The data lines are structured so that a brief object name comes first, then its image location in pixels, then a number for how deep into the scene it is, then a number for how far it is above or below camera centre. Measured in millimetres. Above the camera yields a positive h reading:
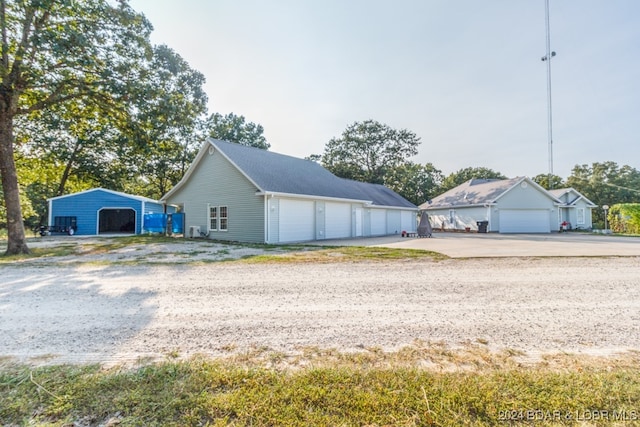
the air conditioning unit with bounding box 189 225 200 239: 16969 -667
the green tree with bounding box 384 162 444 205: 35906 +4567
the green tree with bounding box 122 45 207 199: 11867 +4964
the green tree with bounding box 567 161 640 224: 40625 +4755
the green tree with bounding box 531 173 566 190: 45212 +5906
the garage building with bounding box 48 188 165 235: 21141 +964
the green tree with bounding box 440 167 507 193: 42531 +6556
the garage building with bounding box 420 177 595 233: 25406 +901
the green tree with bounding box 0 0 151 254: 9727 +5789
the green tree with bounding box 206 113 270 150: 31656 +9991
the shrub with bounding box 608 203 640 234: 24469 -39
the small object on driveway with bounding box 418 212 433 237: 20350 -630
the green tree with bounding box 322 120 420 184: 36600 +8746
